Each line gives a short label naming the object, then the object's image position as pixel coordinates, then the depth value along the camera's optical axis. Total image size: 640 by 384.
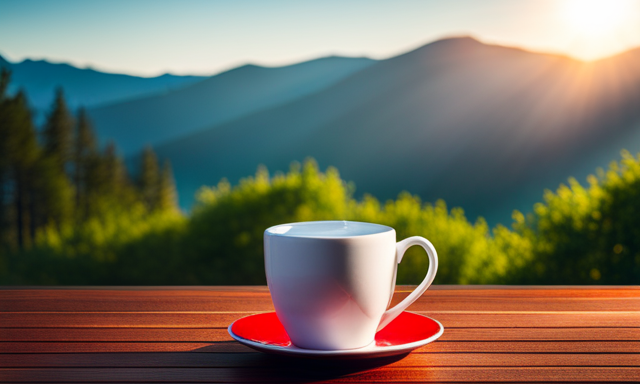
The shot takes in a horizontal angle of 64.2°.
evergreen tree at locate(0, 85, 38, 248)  17.23
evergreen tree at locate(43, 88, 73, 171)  19.63
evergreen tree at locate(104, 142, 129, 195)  21.73
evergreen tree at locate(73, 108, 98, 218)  20.71
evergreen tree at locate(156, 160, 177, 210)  24.83
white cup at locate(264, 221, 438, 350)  0.58
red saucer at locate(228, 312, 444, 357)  0.57
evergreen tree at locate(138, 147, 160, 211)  24.44
